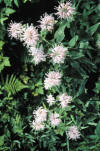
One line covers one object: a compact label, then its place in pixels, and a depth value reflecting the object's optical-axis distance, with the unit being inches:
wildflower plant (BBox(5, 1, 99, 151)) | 37.9
